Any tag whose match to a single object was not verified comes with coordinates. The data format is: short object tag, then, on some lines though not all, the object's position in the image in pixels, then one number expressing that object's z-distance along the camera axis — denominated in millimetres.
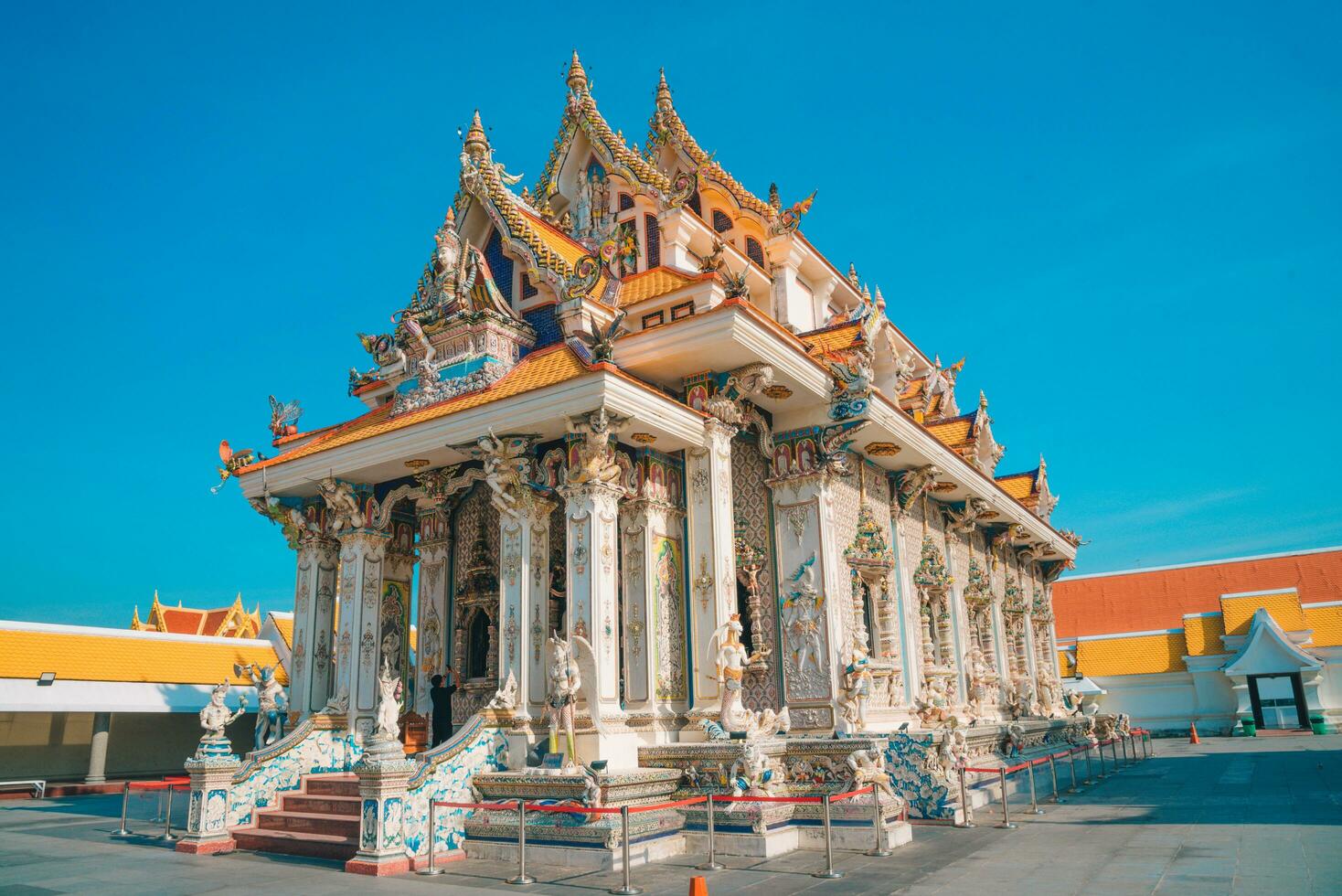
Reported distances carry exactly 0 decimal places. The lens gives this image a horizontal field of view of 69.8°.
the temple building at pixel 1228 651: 31391
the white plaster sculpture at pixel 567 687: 10945
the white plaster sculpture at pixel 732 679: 11461
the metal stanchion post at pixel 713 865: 9273
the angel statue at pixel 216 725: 12031
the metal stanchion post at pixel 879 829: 9867
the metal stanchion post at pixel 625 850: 8070
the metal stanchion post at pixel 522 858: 8906
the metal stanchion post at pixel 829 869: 8693
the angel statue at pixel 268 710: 14148
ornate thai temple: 11391
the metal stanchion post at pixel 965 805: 11945
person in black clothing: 14812
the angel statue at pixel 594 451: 11680
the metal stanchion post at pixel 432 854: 9664
